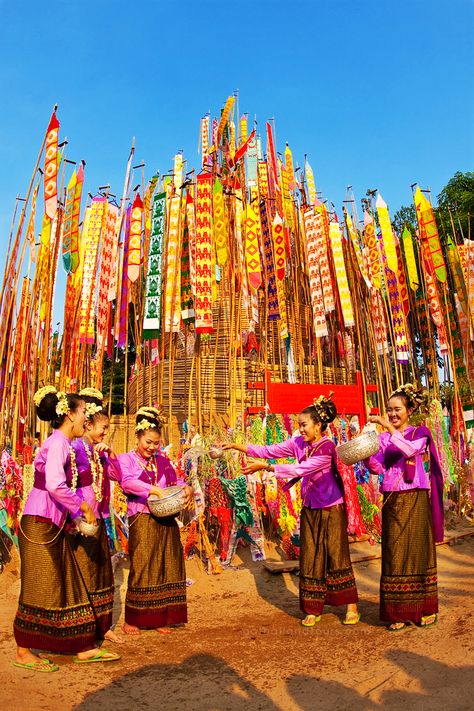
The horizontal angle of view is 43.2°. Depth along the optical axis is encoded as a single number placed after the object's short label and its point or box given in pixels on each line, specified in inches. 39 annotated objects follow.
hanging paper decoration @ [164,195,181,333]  265.4
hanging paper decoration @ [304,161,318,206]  404.8
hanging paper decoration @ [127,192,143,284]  259.3
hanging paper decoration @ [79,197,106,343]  257.4
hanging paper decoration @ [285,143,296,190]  389.1
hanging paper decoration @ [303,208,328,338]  314.5
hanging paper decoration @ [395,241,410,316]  334.3
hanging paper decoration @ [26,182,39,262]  244.4
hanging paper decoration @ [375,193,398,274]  318.7
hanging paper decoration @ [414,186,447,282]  328.2
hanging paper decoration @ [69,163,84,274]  243.2
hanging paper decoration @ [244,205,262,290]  281.9
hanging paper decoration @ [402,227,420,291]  336.5
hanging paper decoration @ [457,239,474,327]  327.0
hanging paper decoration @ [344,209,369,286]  334.2
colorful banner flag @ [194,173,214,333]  251.0
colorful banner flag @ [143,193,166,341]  248.5
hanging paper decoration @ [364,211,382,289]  335.9
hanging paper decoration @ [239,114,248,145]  437.7
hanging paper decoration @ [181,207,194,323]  288.7
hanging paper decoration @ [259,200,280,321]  298.4
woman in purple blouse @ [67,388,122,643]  130.0
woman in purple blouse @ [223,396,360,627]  143.0
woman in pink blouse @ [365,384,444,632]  135.3
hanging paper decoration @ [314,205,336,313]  316.8
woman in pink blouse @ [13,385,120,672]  115.9
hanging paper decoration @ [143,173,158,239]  335.3
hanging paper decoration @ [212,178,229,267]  272.7
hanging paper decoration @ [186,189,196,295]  274.7
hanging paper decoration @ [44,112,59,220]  230.1
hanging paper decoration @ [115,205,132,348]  272.4
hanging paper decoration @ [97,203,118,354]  260.5
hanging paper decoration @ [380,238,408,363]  328.2
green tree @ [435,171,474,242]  535.2
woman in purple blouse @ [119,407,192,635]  141.9
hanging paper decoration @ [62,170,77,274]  244.7
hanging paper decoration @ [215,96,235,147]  383.2
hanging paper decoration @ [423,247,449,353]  335.0
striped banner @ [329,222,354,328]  309.7
